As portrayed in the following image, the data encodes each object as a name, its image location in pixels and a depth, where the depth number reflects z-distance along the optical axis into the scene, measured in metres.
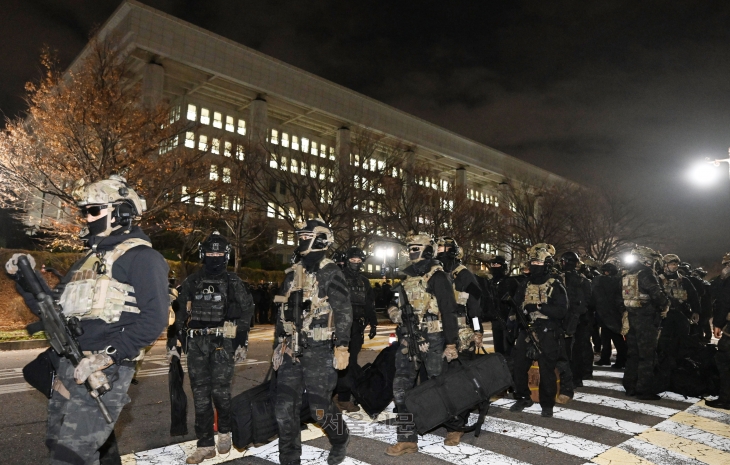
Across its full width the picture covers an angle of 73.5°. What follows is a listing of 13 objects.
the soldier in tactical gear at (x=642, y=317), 7.39
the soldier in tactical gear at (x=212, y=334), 4.88
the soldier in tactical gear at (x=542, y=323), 6.49
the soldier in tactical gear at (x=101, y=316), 2.87
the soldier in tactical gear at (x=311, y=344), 4.50
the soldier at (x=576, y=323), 7.73
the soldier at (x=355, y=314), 6.82
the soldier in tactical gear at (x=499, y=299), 8.24
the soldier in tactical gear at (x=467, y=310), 6.41
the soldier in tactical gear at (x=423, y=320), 5.21
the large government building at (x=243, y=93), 35.09
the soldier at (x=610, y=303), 9.28
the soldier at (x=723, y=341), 6.84
